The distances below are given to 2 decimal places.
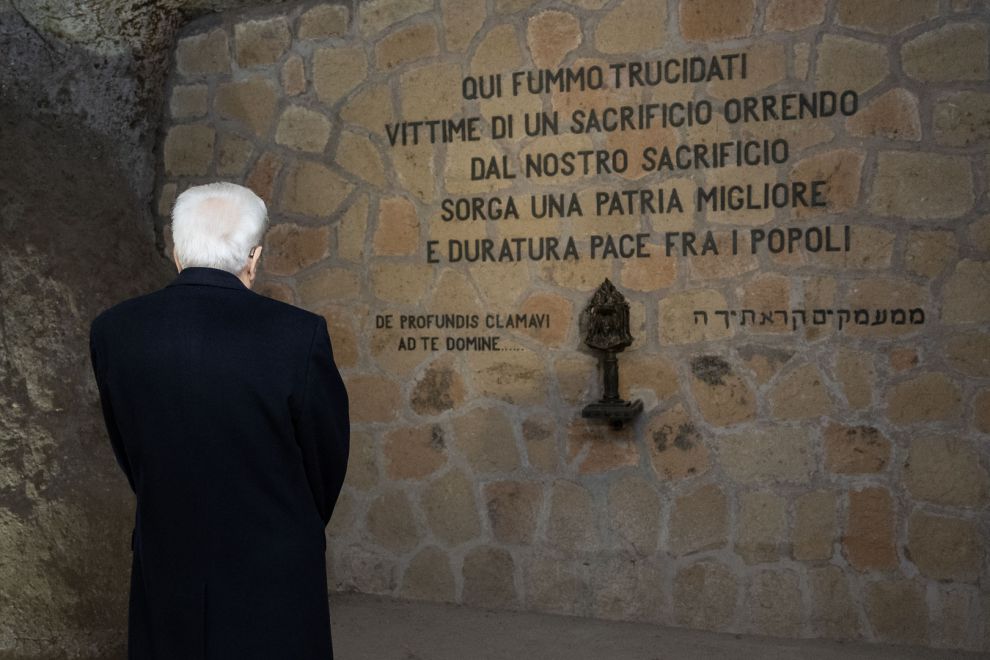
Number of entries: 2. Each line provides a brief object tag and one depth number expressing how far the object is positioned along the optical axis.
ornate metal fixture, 3.03
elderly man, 1.58
